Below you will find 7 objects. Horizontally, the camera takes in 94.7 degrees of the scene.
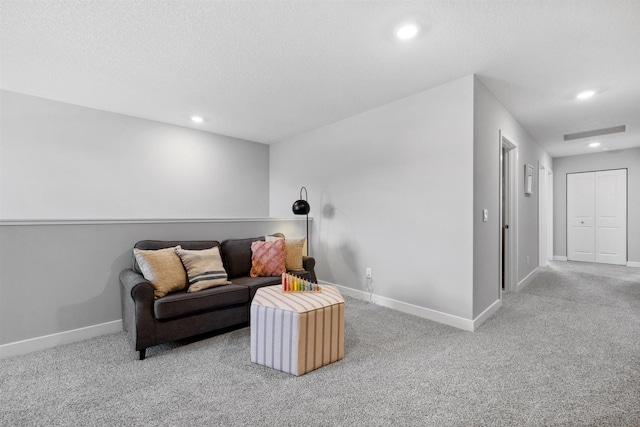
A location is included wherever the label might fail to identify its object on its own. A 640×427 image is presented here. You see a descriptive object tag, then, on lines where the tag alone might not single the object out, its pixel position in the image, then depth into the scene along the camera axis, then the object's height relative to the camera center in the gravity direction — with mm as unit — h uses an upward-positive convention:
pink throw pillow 3207 -519
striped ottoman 1965 -837
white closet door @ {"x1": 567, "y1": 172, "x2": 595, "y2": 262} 6301 -136
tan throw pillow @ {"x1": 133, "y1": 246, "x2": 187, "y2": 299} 2434 -495
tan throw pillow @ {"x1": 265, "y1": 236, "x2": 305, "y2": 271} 3404 -491
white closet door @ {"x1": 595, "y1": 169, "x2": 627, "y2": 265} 5910 -148
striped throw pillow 2637 -533
